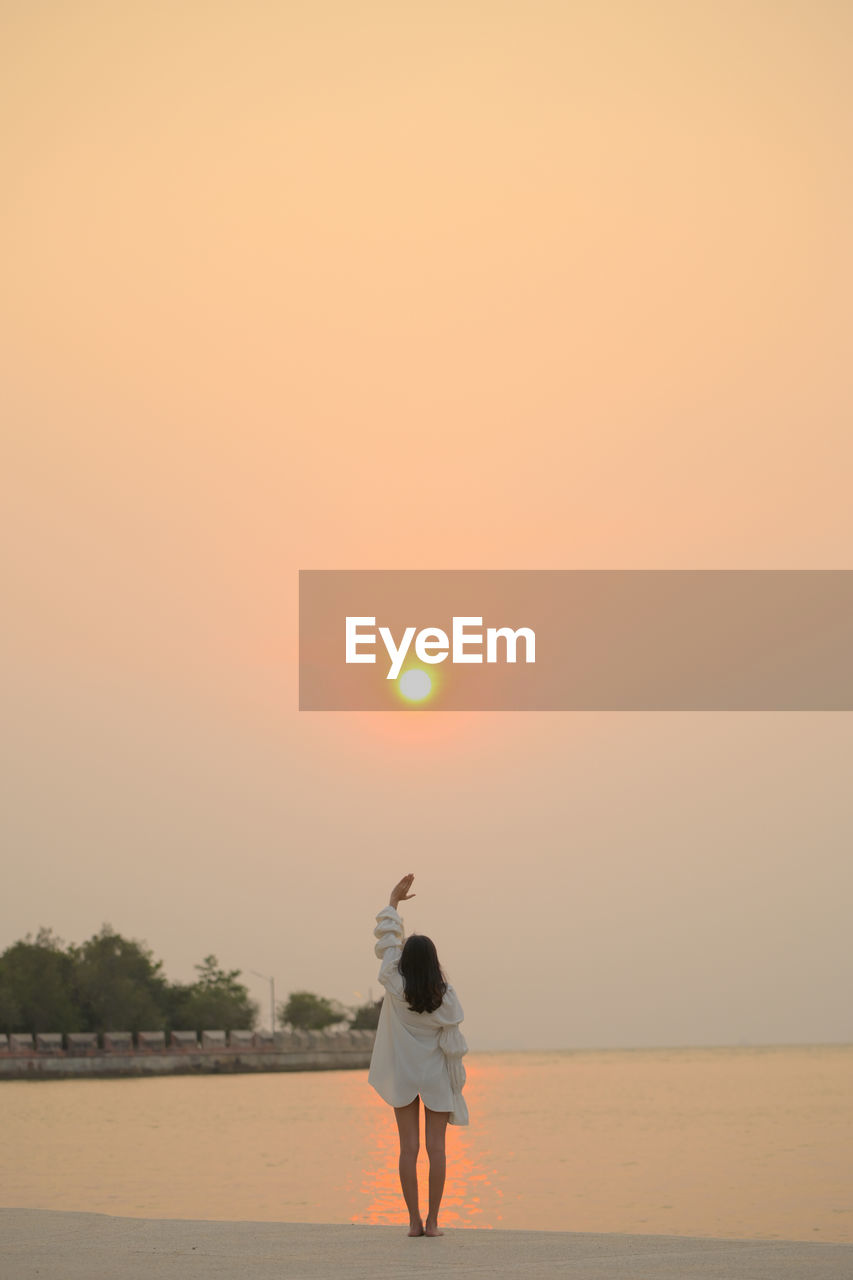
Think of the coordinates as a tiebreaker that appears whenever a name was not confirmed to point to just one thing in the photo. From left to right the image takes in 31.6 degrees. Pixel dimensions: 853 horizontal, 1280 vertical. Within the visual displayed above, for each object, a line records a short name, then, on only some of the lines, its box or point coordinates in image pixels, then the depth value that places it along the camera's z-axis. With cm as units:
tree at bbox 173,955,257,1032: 16112
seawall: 12381
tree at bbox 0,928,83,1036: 13786
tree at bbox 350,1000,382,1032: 19258
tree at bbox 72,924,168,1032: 14450
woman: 1080
